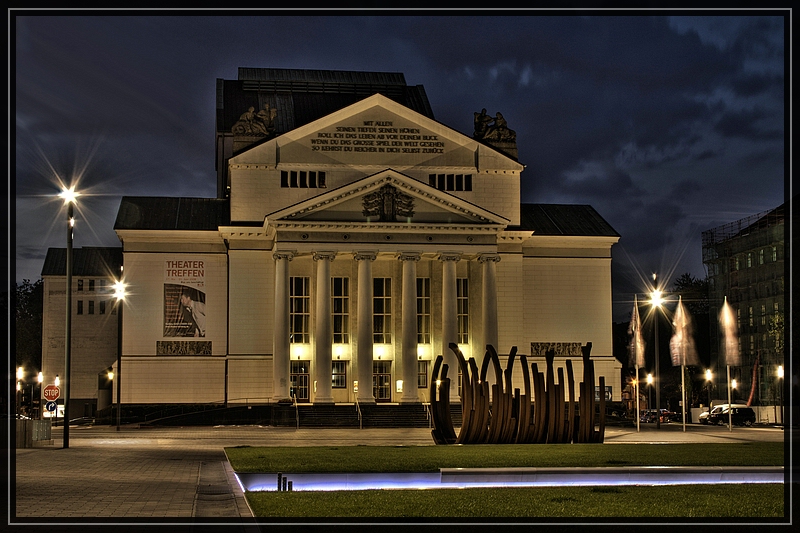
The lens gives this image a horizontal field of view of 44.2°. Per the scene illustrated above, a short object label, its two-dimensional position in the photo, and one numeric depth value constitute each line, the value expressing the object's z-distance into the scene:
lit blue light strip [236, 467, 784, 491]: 24.70
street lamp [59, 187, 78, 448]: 39.72
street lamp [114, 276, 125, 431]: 57.42
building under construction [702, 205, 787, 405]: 78.25
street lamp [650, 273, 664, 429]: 57.02
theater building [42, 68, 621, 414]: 66.81
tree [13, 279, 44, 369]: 109.75
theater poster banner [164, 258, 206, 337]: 69.06
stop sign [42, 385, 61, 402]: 42.88
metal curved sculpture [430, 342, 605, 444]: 38.53
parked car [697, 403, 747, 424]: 69.00
